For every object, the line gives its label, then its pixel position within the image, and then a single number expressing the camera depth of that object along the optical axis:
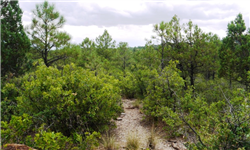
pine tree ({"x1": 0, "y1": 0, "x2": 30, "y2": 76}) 8.08
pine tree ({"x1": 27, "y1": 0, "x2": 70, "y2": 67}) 12.31
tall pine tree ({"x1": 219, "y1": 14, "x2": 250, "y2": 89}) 9.36
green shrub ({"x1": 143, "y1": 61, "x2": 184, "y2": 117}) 6.48
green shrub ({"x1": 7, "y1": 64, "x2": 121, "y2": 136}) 4.50
